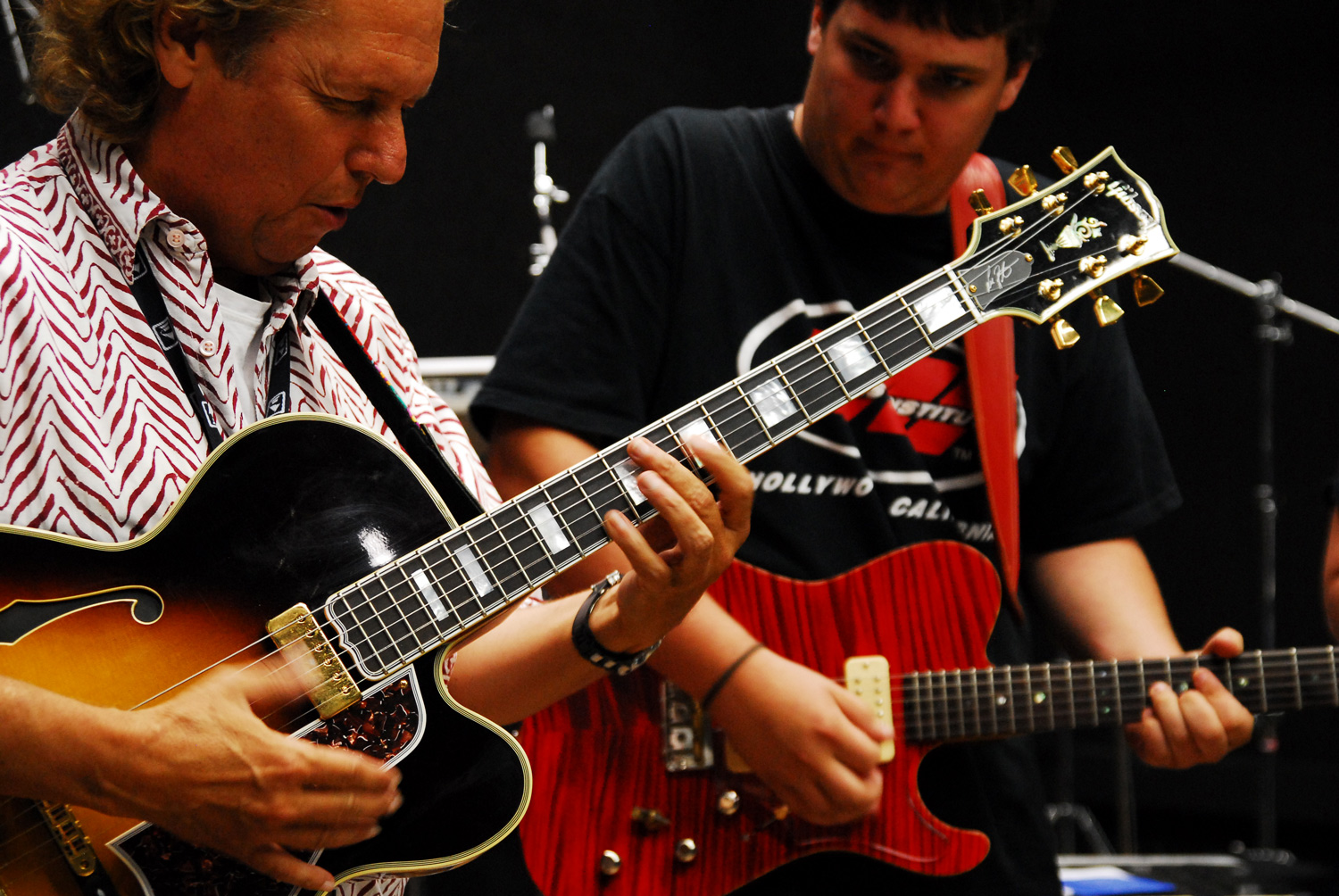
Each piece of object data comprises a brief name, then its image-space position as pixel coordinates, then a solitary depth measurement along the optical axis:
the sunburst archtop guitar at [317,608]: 1.58
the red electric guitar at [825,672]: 1.88
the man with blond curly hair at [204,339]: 1.56
